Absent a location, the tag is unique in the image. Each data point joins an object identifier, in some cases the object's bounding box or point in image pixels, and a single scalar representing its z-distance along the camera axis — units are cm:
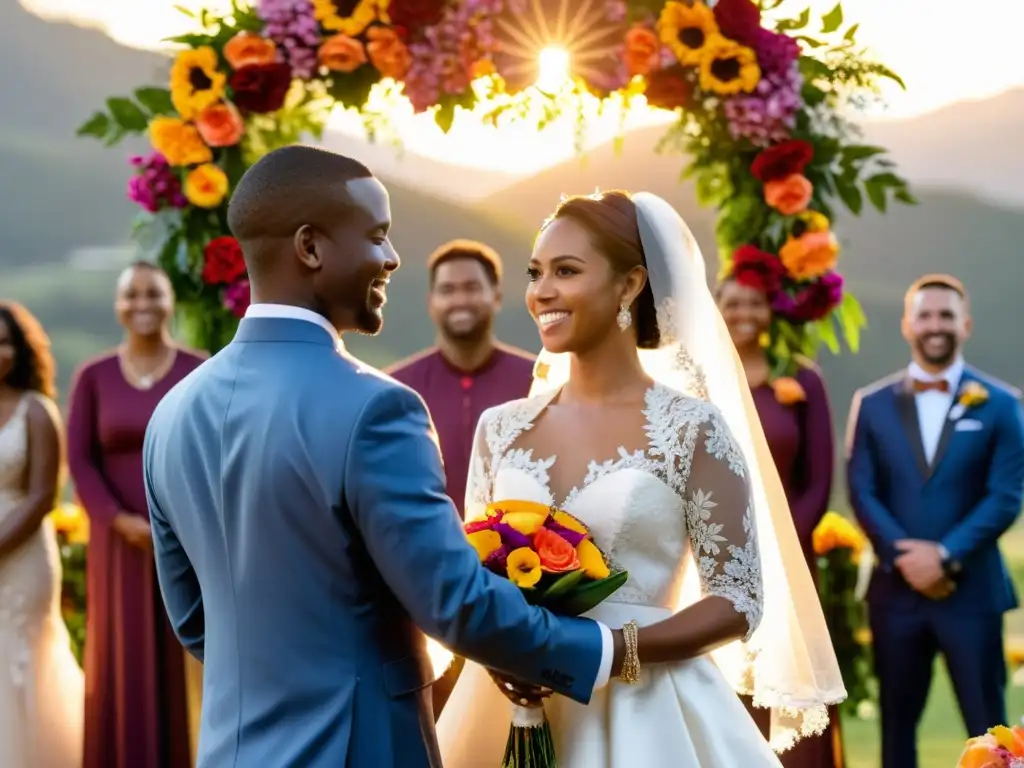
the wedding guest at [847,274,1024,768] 612
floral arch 597
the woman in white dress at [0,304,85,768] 625
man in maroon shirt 626
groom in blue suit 249
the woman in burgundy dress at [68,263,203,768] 629
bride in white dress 319
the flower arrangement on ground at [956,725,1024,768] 333
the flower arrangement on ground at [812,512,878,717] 679
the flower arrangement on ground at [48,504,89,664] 750
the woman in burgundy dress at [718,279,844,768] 613
